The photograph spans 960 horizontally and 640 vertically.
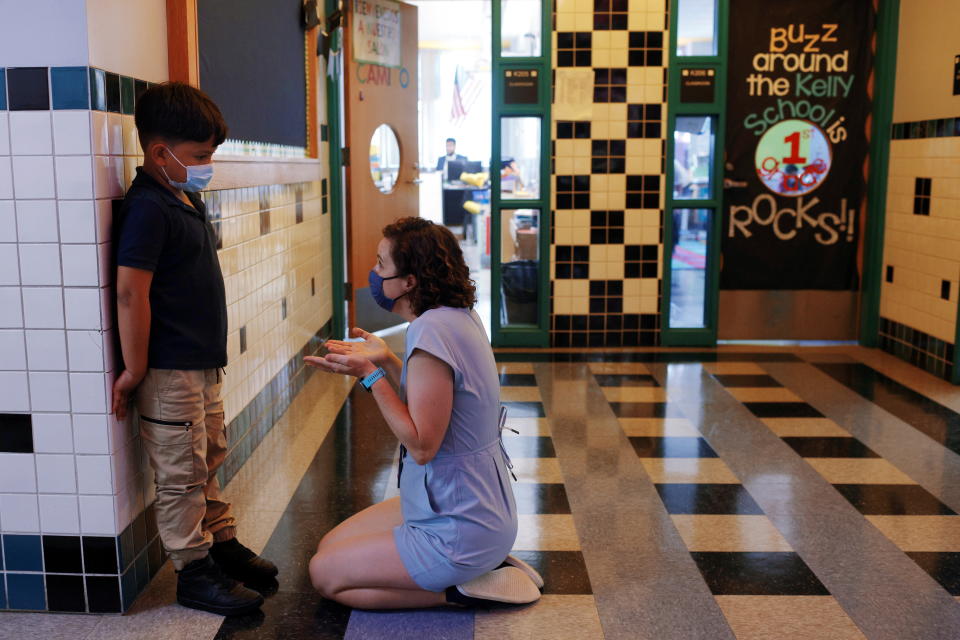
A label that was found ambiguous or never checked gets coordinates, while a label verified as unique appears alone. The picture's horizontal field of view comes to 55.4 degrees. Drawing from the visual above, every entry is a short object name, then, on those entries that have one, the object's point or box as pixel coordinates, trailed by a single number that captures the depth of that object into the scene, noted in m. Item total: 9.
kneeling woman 2.26
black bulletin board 3.16
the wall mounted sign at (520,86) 5.69
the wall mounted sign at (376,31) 5.87
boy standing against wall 2.23
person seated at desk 13.25
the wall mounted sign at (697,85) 5.64
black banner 5.73
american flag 15.70
